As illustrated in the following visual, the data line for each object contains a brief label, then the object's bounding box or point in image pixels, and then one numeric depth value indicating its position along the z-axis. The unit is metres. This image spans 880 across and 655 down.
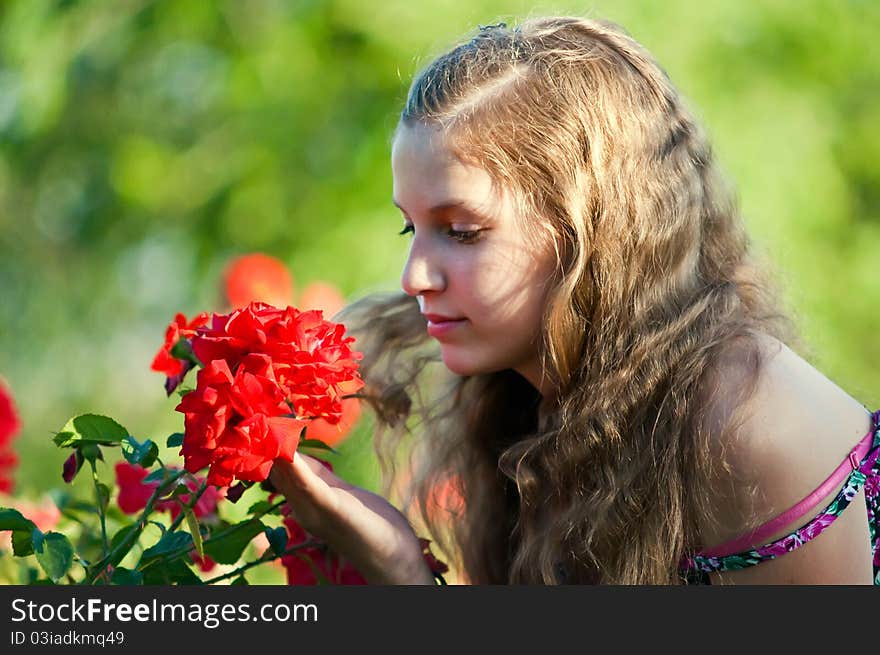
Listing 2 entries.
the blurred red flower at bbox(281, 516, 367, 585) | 1.37
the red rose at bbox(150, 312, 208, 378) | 1.28
